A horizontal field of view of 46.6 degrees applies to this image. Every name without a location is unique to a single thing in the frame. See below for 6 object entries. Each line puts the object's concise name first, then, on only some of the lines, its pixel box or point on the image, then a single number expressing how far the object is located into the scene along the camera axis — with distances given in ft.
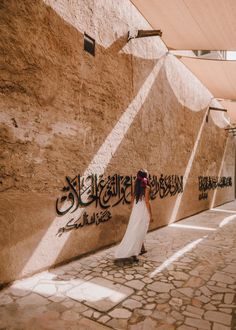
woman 15.34
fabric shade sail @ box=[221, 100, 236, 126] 42.60
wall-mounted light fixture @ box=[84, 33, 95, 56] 16.55
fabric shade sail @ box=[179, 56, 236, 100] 25.88
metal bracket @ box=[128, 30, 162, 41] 19.49
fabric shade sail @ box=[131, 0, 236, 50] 17.93
